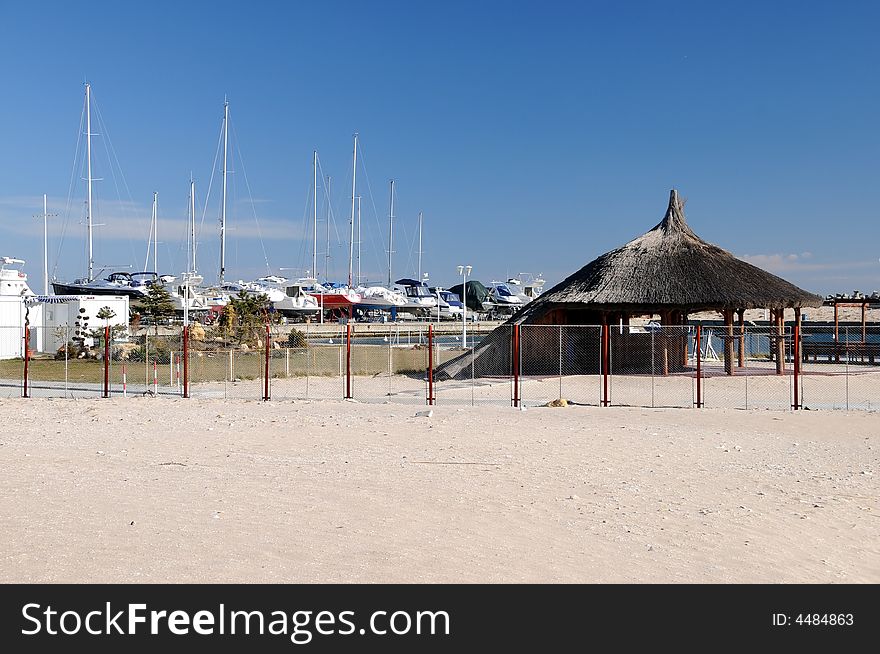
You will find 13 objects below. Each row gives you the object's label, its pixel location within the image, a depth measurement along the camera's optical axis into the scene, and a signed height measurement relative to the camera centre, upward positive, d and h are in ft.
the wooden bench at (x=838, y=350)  115.24 -0.18
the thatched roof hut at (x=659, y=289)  100.63 +6.53
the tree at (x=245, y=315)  149.07 +5.83
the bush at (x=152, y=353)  118.02 -0.33
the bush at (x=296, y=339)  140.05 +1.65
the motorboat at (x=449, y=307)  303.27 +14.15
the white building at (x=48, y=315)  128.26 +4.96
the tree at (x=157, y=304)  176.54 +8.84
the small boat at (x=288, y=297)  248.52 +13.92
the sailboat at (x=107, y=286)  222.69 +15.50
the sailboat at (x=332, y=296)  259.39 +15.47
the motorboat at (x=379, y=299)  291.38 +15.70
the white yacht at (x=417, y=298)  301.63 +16.71
